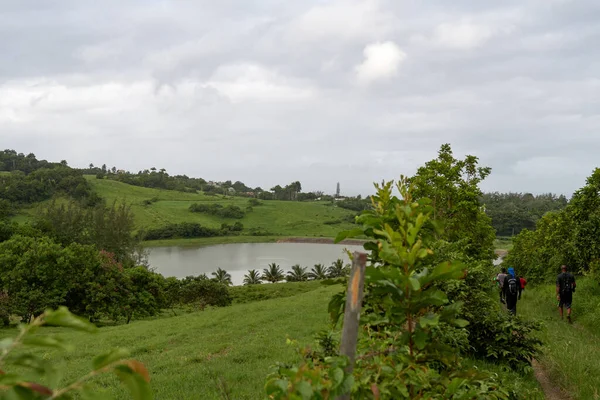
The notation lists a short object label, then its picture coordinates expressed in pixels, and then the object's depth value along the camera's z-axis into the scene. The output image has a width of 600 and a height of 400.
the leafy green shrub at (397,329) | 1.92
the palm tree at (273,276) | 60.41
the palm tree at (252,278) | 58.50
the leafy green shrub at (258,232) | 126.41
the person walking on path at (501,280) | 13.29
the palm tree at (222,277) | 53.50
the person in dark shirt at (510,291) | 12.74
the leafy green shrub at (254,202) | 159.75
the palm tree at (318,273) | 60.08
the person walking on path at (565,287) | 13.41
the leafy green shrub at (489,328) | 7.71
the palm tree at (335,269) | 61.17
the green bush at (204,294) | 35.62
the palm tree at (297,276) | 59.18
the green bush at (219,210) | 139.38
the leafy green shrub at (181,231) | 112.75
